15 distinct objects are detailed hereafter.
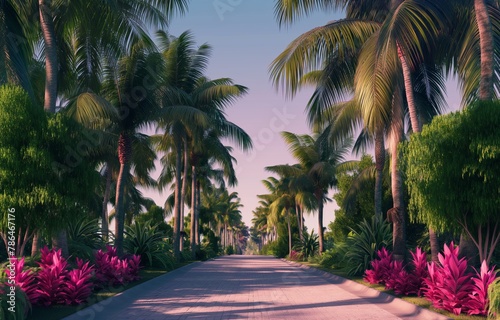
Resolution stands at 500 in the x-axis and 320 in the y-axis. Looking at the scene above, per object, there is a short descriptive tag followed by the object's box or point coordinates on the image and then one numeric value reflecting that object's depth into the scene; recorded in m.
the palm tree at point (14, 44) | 17.48
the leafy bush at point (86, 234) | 20.81
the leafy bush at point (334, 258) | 25.86
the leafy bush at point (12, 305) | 8.73
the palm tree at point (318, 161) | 39.22
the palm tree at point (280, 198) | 55.14
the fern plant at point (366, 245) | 21.20
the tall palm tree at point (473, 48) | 13.71
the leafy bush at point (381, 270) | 16.78
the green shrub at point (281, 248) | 61.68
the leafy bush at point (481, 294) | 10.16
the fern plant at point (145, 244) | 25.14
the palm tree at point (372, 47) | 15.34
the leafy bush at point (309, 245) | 43.16
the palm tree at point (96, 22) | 16.94
